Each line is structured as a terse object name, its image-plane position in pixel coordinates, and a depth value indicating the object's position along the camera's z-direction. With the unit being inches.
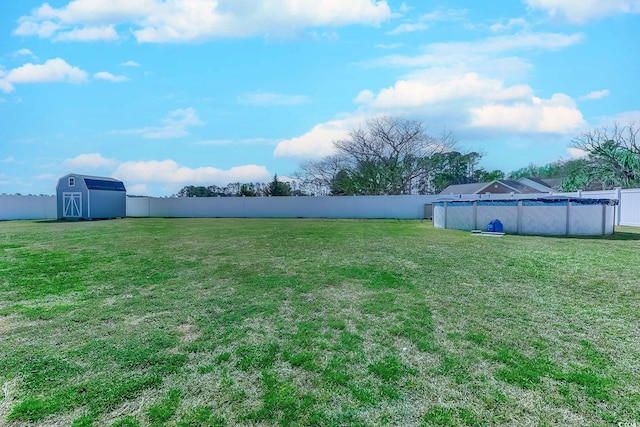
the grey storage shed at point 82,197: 770.2
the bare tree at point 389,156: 1070.4
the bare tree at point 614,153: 773.9
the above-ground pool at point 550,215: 393.1
